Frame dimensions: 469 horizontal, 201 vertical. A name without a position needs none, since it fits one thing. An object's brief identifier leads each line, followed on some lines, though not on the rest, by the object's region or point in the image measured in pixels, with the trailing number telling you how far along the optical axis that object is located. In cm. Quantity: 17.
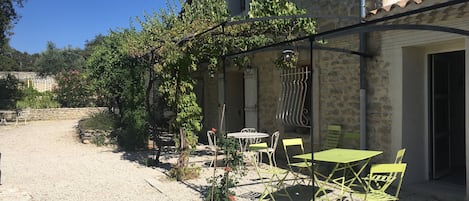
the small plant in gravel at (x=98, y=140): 1135
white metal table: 759
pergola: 370
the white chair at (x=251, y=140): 843
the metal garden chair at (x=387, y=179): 397
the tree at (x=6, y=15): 1733
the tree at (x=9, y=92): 2147
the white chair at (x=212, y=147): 809
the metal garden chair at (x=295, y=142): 552
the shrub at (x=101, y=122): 1207
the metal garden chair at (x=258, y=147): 627
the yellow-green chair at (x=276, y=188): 525
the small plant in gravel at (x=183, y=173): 689
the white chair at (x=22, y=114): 1898
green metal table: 453
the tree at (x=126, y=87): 1070
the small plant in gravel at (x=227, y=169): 503
